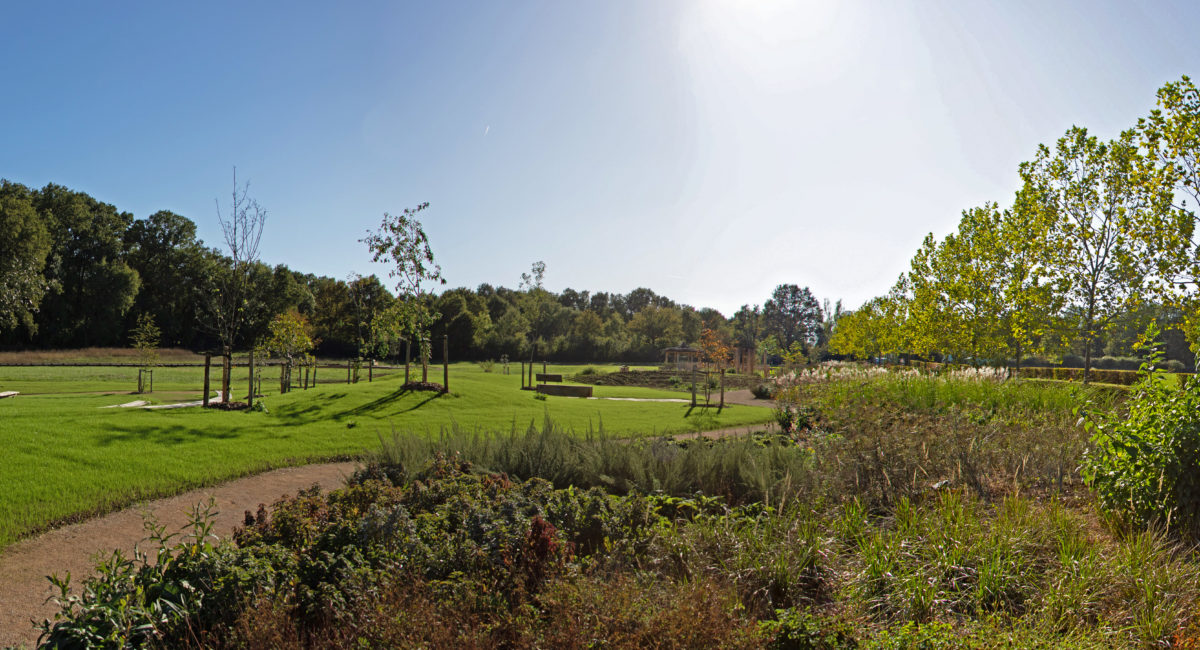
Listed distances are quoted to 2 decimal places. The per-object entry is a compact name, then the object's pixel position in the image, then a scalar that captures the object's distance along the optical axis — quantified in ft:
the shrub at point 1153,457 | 13.20
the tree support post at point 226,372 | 44.50
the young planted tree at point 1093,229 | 43.19
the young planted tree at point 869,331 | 98.12
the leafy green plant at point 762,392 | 74.86
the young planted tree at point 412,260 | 60.90
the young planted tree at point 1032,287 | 46.44
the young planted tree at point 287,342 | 67.05
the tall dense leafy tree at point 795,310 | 375.86
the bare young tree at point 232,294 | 46.96
